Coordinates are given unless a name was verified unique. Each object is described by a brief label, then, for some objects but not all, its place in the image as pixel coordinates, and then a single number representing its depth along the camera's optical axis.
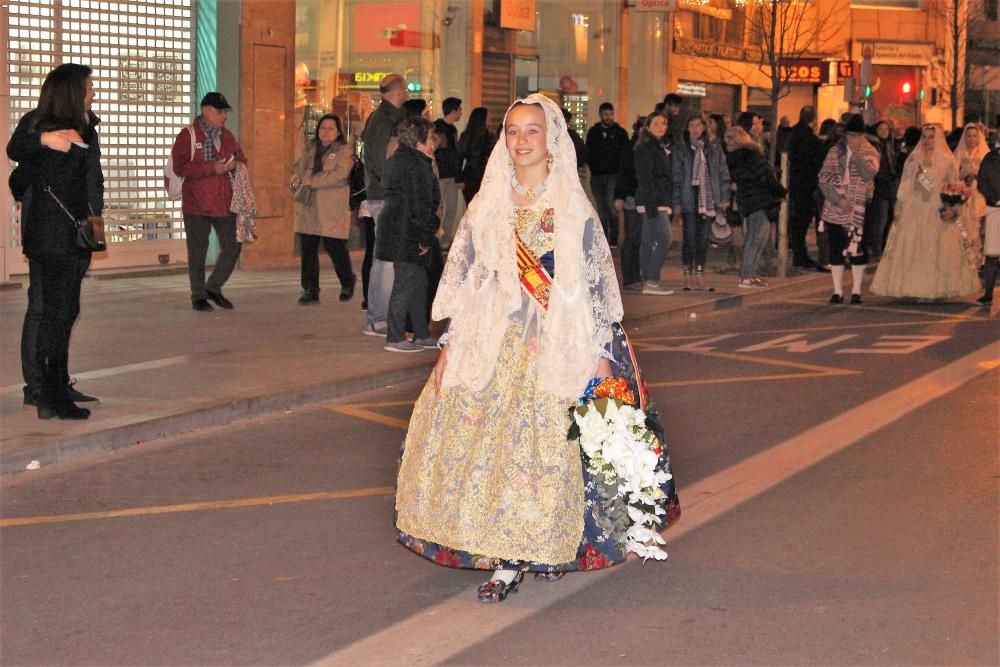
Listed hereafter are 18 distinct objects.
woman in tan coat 14.66
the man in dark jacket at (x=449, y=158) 16.20
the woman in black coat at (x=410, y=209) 11.53
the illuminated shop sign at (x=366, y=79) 21.41
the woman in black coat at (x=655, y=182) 16.11
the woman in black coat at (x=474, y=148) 18.25
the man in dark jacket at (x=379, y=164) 12.56
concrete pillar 18.11
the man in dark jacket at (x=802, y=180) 19.67
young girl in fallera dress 5.73
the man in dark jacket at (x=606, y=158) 22.02
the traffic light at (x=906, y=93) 37.22
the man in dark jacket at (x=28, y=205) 8.84
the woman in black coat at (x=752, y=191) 17.16
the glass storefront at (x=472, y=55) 20.89
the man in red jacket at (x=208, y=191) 14.00
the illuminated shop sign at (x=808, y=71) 38.41
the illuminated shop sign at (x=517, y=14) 24.39
